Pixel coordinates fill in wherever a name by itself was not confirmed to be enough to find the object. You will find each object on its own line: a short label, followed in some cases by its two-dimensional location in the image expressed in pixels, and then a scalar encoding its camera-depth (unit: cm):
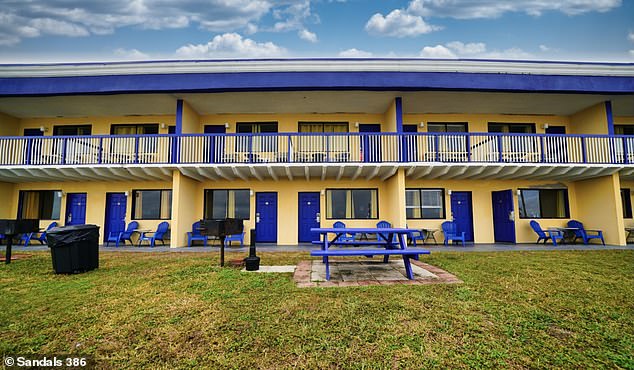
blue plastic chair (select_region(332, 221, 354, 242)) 1151
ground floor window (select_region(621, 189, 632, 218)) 1313
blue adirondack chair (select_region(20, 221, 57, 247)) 1227
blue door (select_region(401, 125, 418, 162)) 1117
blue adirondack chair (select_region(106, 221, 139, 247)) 1210
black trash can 601
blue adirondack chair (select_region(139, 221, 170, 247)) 1185
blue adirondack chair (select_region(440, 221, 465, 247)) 1227
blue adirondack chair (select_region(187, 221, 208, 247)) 1189
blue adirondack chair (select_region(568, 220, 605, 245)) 1195
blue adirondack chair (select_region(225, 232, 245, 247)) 1197
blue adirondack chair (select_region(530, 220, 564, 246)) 1163
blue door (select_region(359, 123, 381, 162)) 1123
